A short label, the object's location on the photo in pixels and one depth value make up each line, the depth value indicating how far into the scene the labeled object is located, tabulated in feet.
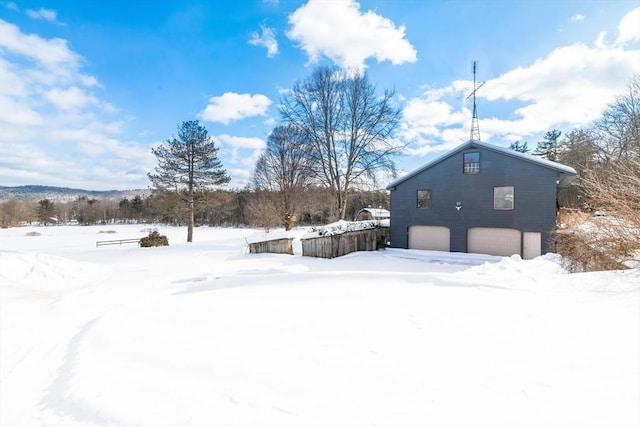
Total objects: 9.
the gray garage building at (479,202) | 44.27
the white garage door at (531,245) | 44.11
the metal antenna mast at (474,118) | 59.37
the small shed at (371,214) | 105.50
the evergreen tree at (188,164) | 70.03
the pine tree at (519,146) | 118.09
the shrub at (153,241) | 60.67
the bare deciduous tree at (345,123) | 60.23
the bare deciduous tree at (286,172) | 63.67
